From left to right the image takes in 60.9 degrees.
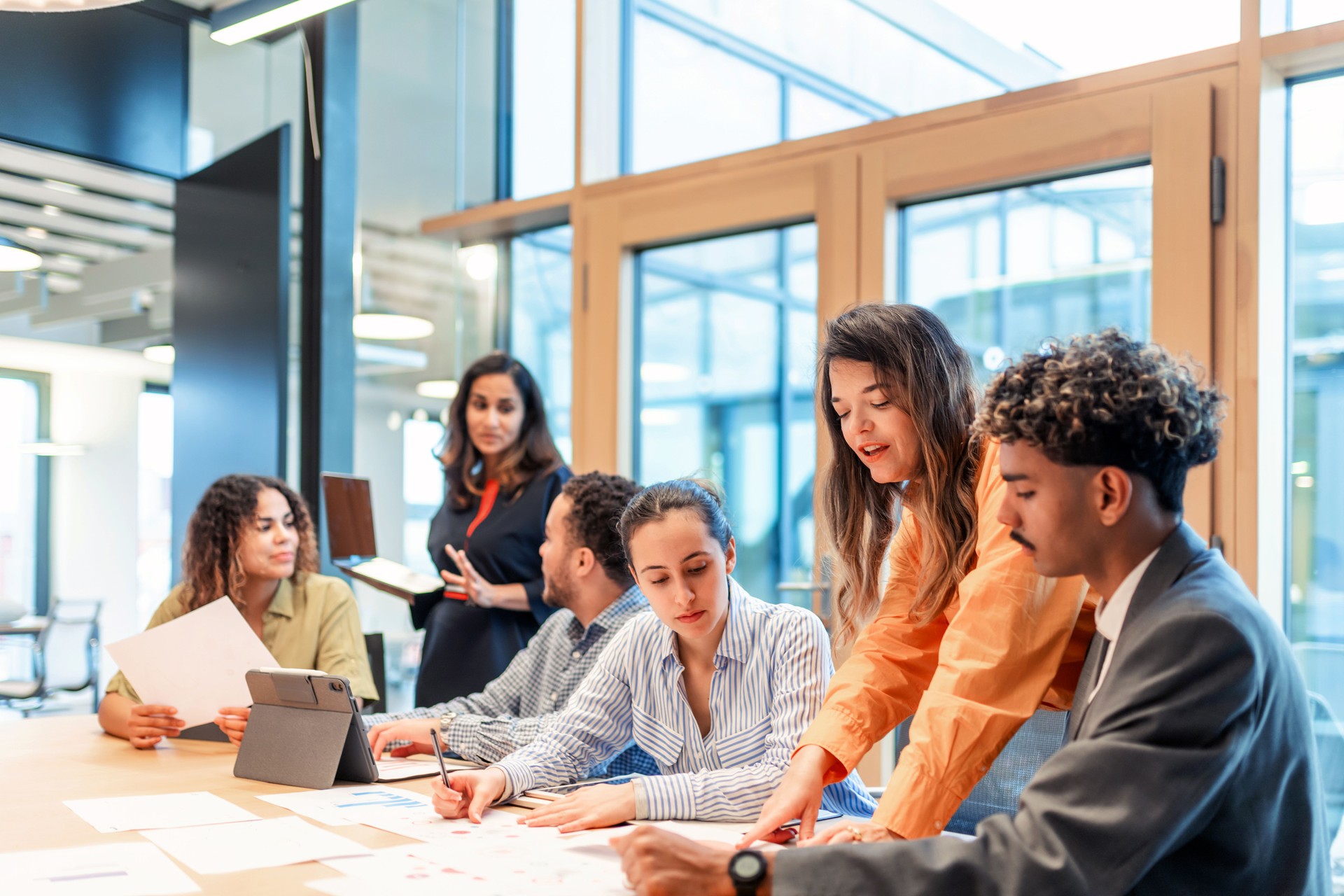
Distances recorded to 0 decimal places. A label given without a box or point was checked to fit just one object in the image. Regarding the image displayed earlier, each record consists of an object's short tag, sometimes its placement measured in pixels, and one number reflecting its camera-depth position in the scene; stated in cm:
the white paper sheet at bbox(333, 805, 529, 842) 157
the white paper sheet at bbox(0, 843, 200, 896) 131
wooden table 152
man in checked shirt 223
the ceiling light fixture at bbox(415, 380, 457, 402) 514
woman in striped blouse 180
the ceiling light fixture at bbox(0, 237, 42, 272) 407
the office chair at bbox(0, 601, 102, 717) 496
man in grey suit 99
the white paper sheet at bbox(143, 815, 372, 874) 143
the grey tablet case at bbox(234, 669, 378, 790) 192
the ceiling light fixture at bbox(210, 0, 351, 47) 343
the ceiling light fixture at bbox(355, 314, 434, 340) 508
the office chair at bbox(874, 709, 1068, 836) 167
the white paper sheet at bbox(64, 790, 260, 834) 165
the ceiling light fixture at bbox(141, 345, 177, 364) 496
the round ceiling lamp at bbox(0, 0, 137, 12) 220
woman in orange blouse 133
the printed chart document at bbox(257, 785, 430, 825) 170
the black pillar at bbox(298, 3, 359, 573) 421
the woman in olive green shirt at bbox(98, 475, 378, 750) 262
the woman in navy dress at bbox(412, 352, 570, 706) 301
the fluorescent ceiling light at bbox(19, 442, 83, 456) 439
